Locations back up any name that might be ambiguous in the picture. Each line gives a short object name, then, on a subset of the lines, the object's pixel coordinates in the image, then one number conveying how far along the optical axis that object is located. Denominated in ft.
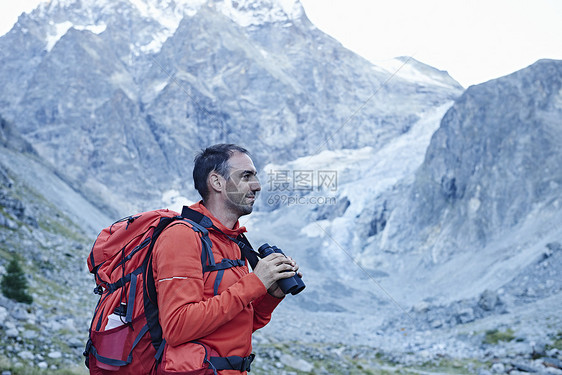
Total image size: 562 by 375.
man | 9.87
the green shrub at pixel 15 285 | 42.98
